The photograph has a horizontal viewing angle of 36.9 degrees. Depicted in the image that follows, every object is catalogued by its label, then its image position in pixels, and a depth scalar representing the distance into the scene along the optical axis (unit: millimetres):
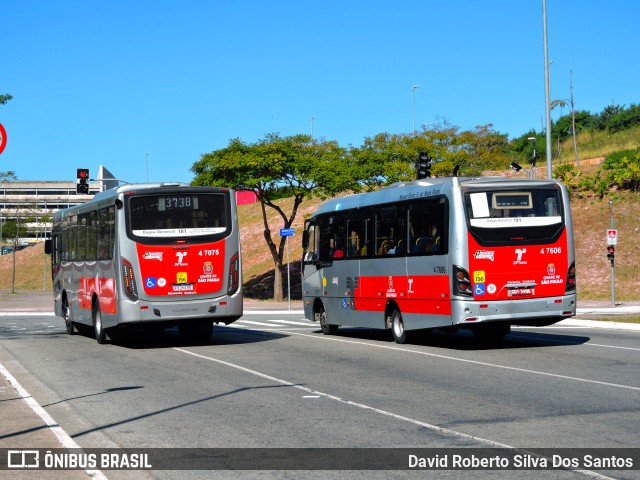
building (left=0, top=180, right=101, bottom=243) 182000
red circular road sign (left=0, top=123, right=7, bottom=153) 13695
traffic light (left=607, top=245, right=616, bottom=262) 35875
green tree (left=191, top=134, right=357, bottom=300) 51062
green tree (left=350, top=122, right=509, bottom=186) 52688
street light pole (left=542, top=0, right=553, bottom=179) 33938
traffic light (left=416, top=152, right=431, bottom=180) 34625
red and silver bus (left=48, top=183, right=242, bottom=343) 20812
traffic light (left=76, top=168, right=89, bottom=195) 41906
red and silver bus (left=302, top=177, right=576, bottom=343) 18719
